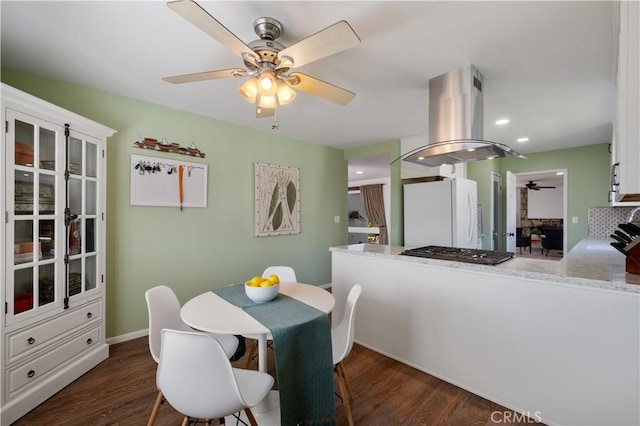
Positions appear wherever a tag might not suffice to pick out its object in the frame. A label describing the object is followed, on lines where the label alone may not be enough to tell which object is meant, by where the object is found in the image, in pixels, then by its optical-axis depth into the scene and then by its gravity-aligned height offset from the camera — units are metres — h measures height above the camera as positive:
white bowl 1.73 -0.49
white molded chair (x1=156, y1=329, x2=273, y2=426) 1.12 -0.67
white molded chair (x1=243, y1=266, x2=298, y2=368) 2.41 -0.54
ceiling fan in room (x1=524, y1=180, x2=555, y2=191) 8.09 +0.79
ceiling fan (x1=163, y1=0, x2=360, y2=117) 1.25 +0.83
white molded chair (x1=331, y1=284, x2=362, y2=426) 1.62 -0.81
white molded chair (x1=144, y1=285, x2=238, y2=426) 1.63 -0.68
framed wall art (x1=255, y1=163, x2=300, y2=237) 3.73 +0.18
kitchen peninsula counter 1.46 -0.74
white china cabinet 1.70 -0.26
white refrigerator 3.73 +0.00
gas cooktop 1.99 -0.32
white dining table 1.40 -0.57
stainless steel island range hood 2.11 +0.72
